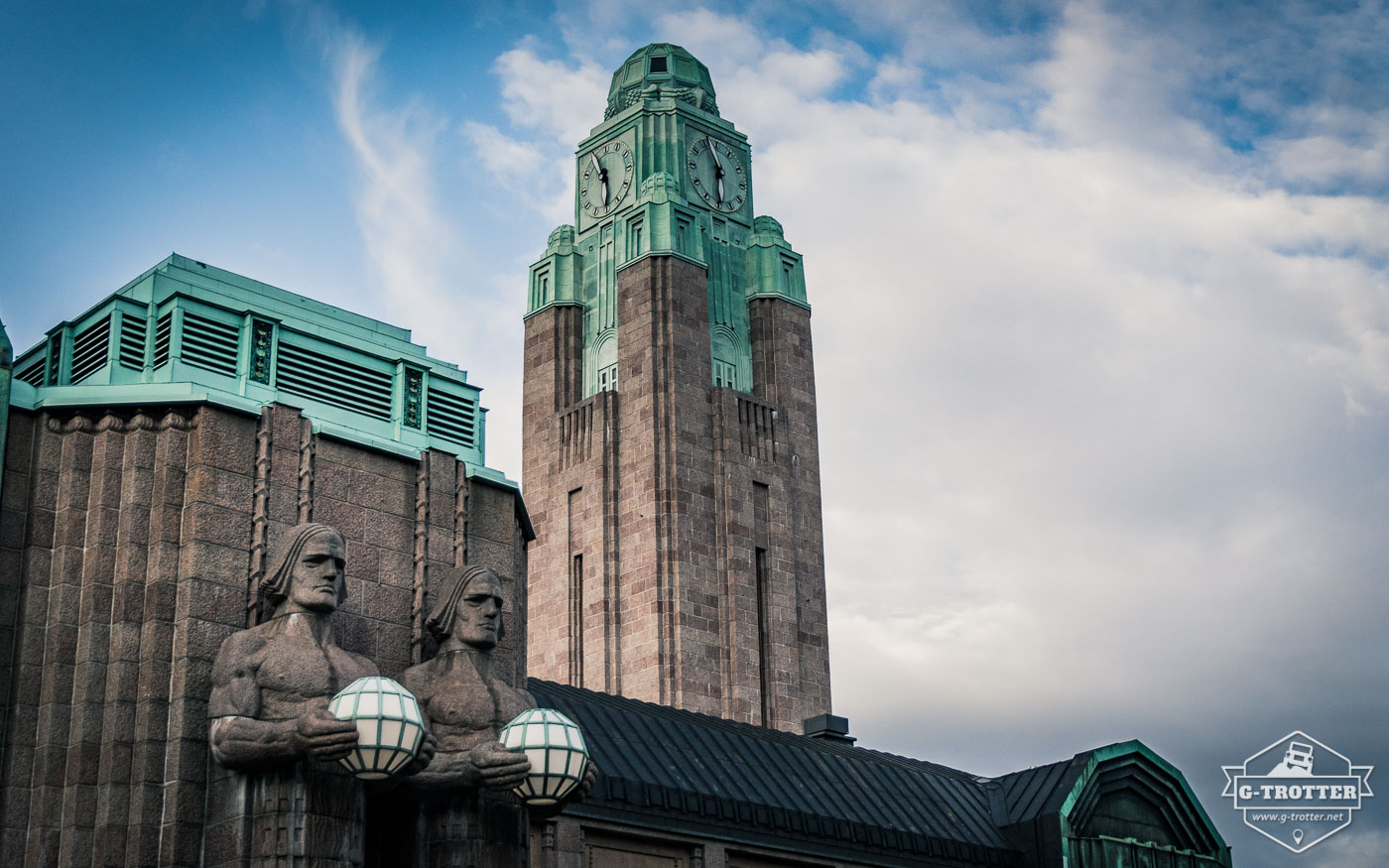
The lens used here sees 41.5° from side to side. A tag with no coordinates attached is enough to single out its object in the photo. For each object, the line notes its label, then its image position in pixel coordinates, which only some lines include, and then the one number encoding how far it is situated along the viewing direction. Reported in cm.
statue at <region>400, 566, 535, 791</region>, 1862
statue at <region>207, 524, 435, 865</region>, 1733
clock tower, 6228
